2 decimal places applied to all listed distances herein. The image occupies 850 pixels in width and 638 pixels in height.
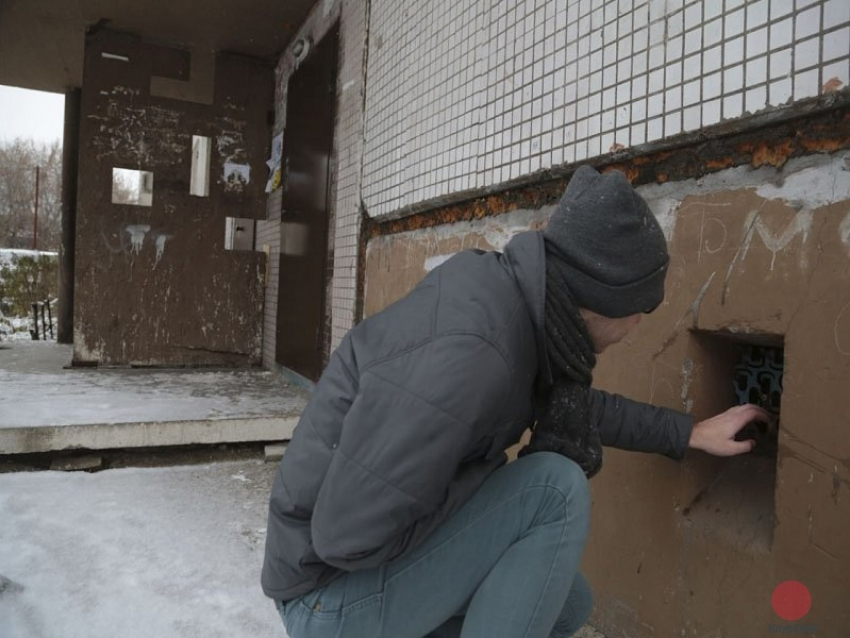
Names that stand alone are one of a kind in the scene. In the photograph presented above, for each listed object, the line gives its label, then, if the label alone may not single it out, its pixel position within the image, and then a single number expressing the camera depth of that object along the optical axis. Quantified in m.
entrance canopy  5.29
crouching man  1.08
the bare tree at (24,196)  32.44
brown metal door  4.73
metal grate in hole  1.80
